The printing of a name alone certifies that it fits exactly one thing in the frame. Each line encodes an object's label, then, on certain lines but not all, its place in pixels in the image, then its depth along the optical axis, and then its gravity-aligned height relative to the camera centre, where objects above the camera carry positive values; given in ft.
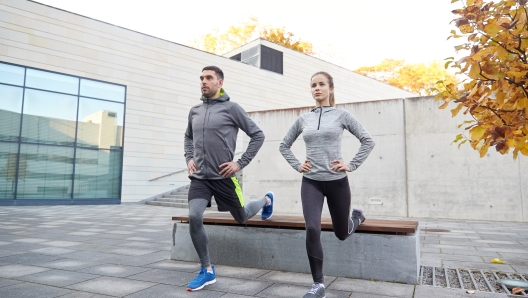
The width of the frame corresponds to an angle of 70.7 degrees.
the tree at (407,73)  115.85 +35.17
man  11.86 +0.66
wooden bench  12.22 -2.50
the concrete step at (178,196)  55.60 -3.15
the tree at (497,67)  7.95 +2.56
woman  10.35 +0.33
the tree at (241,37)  109.60 +41.80
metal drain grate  11.75 -3.34
